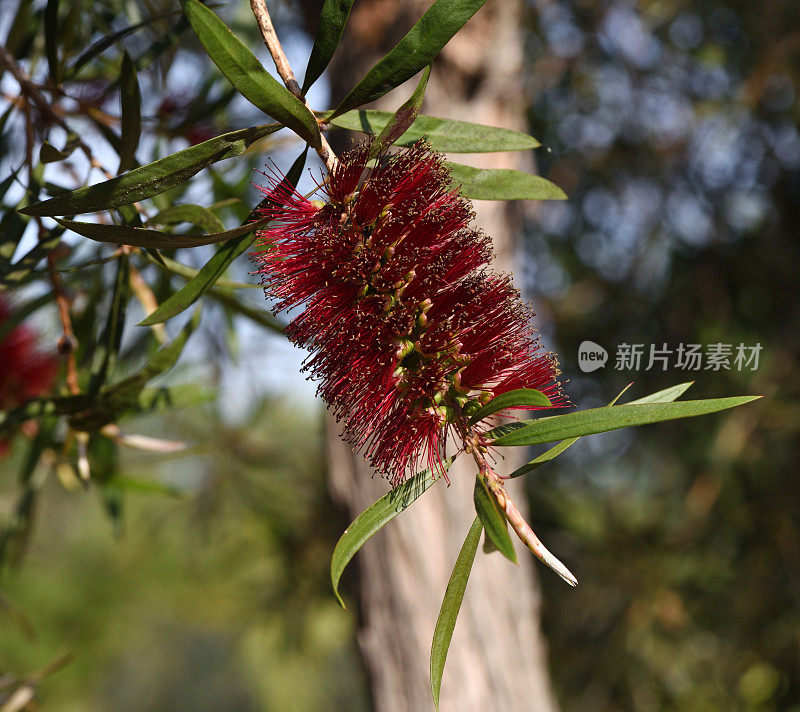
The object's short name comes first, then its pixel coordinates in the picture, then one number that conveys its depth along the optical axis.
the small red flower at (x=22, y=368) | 0.77
